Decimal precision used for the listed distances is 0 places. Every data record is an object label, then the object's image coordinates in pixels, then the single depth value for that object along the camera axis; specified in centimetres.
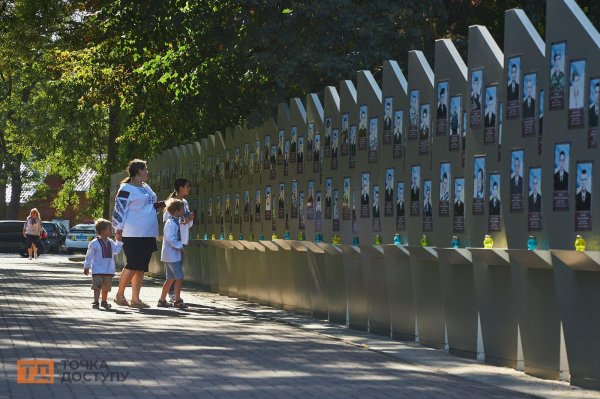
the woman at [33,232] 5162
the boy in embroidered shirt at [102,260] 2092
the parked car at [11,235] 6162
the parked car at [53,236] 6819
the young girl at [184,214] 2242
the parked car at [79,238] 6828
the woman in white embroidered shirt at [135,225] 2128
